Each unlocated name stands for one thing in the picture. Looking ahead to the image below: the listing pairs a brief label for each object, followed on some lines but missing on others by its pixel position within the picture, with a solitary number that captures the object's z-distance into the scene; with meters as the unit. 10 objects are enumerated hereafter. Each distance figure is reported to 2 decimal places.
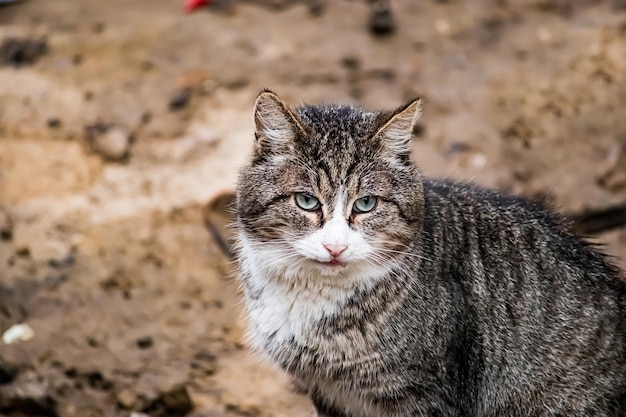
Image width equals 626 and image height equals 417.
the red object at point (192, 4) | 15.30
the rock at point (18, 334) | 10.17
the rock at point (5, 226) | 11.50
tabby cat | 7.90
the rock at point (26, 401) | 9.20
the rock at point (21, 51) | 14.04
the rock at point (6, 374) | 9.60
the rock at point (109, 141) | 12.77
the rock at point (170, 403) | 9.53
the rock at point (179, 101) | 13.55
